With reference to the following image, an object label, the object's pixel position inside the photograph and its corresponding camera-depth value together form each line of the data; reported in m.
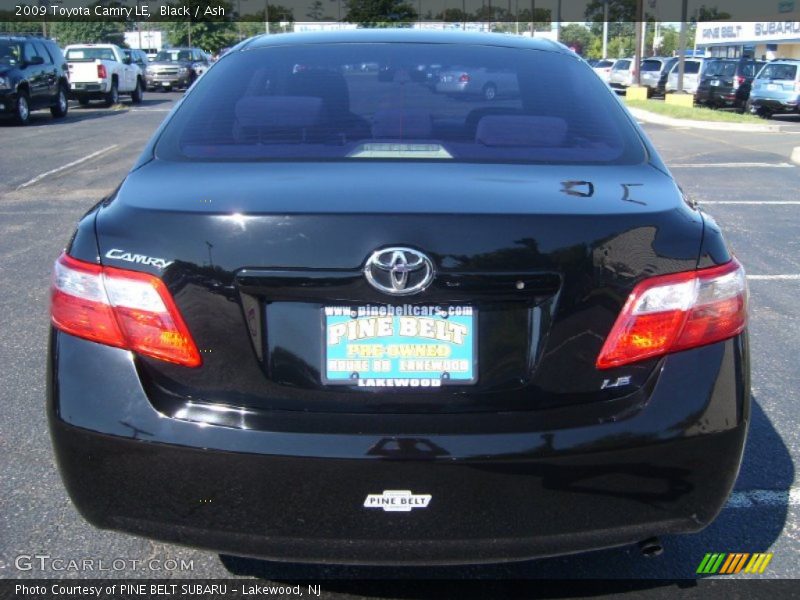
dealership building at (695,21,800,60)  59.12
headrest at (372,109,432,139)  3.11
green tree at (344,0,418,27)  58.28
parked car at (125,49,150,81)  38.06
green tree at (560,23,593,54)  125.88
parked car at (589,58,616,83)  46.12
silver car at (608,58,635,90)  41.59
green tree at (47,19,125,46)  66.44
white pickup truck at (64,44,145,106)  26.86
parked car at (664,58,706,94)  36.12
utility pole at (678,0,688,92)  29.42
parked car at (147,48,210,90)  39.53
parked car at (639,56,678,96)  39.62
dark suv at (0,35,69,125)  20.23
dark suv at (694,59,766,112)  31.12
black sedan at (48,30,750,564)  2.33
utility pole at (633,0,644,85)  31.48
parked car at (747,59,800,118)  26.36
